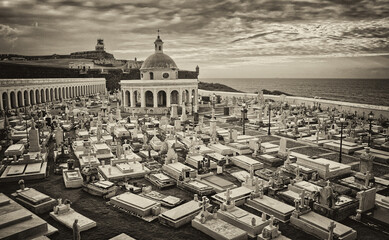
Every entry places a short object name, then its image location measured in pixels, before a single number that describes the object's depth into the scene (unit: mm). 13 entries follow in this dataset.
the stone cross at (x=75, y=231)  7512
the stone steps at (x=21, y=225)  8172
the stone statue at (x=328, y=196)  10000
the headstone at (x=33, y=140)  17156
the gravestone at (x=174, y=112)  33050
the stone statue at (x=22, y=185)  11391
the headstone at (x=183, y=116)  30452
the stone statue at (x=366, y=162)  12961
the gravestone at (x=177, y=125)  26331
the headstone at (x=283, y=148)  17359
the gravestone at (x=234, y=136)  20938
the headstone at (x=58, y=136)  19469
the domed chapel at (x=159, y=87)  38562
